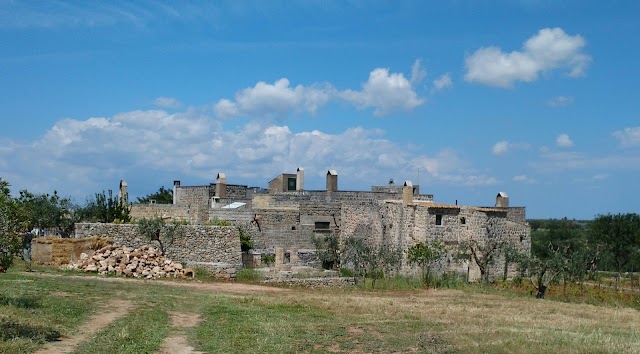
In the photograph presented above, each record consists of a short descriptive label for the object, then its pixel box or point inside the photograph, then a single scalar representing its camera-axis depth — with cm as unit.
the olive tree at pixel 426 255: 3102
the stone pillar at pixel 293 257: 3791
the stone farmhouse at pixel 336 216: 3312
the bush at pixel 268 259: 3800
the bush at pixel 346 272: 3461
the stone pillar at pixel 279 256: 3656
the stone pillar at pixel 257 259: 3767
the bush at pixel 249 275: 3182
